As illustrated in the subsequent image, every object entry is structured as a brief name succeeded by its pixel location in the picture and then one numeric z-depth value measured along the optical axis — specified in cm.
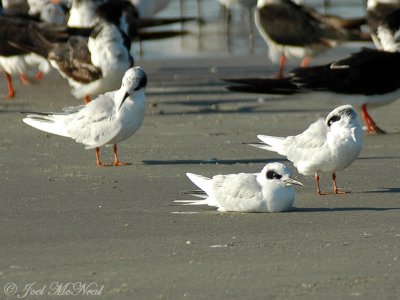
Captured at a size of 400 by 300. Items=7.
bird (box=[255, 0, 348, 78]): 2634
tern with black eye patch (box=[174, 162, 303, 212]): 1140
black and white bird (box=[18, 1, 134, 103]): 2094
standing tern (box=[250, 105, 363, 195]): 1265
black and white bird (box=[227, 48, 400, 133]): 1822
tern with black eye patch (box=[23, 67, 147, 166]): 1516
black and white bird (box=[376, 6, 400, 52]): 1950
